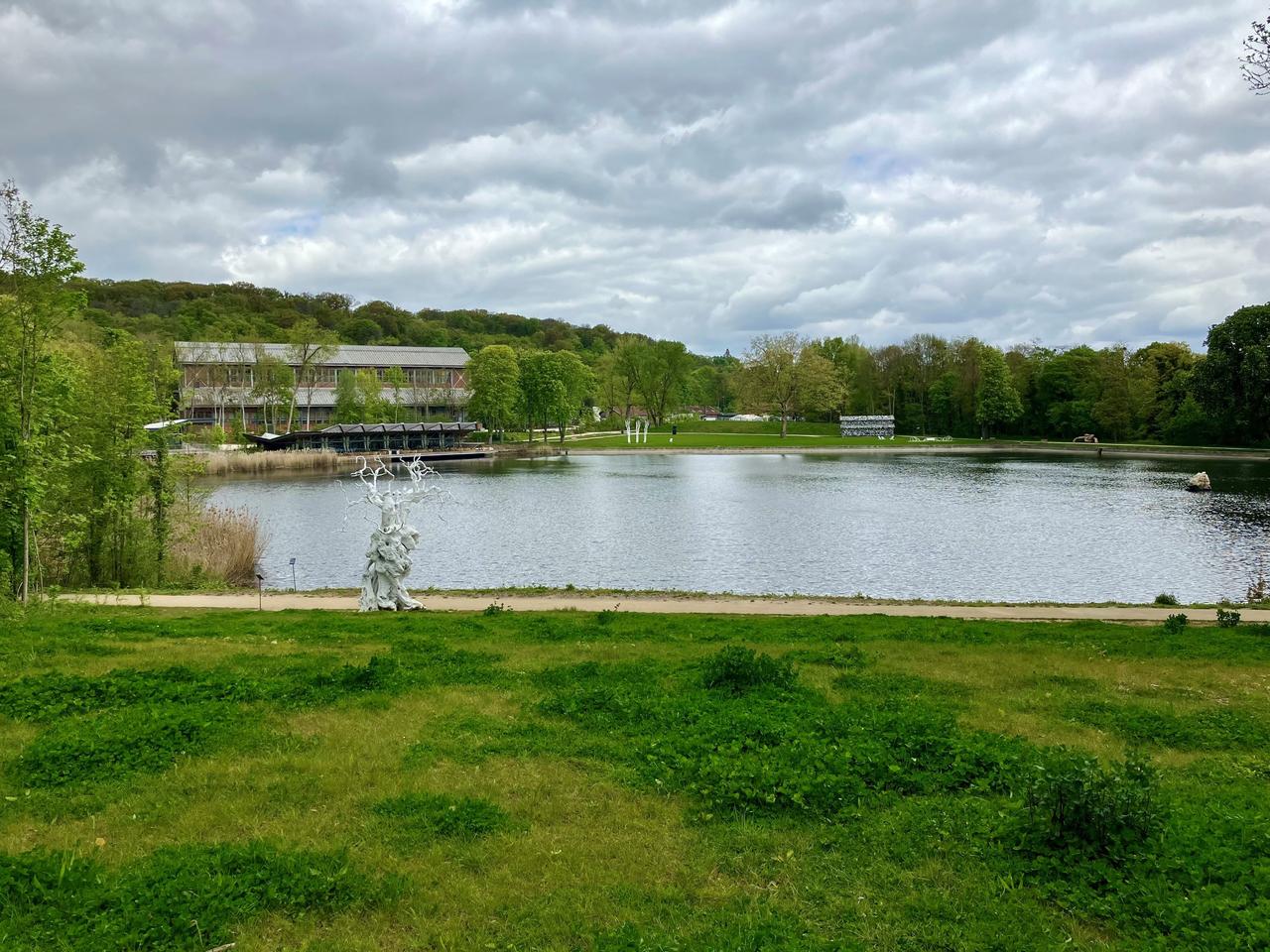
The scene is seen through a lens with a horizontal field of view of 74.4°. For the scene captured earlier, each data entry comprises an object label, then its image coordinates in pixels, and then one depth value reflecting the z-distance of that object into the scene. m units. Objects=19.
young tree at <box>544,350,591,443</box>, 100.44
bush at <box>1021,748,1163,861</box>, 5.55
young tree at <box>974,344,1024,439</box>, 106.62
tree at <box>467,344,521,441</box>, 98.50
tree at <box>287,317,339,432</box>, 101.75
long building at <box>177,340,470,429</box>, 100.88
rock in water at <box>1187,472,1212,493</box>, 49.06
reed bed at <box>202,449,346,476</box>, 70.88
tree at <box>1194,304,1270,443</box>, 74.26
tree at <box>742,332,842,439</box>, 113.62
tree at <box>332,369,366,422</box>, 101.49
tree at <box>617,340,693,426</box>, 128.12
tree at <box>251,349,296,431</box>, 96.56
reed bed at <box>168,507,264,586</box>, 24.27
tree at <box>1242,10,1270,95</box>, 12.96
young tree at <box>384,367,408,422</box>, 108.62
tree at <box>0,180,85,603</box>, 13.80
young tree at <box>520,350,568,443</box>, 99.81
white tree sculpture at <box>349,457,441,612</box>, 15.97
